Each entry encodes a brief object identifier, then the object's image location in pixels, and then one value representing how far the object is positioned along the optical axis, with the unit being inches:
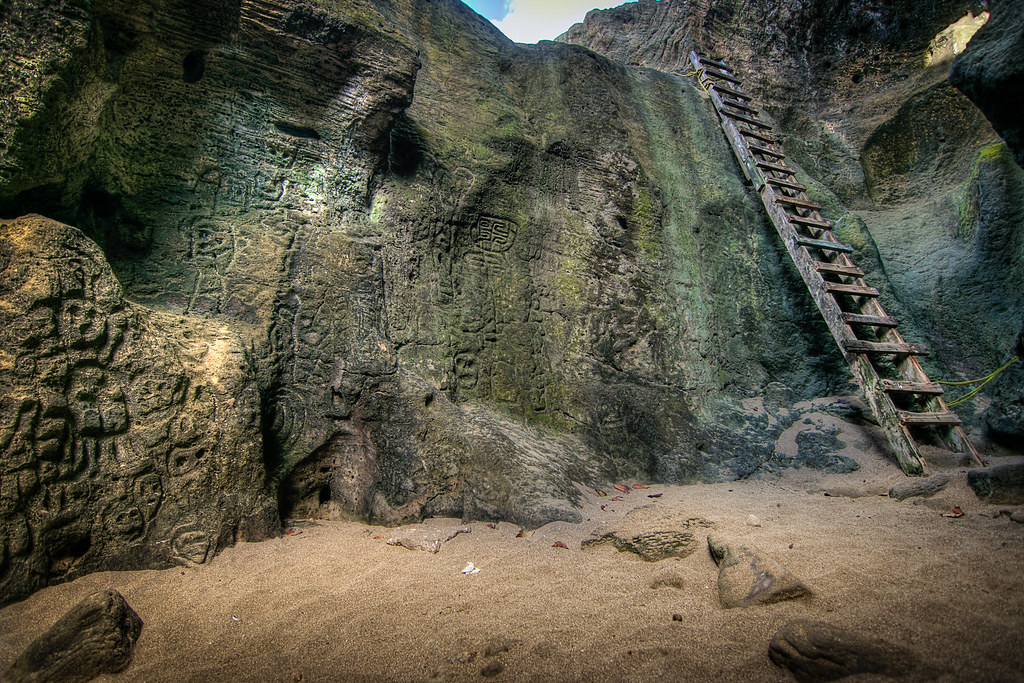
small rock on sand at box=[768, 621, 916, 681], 49.0
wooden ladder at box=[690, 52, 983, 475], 140.6
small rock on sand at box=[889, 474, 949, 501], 105.9
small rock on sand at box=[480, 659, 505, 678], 59.6
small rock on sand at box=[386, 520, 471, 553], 101.0
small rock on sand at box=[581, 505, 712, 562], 91.5
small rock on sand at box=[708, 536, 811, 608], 66.0
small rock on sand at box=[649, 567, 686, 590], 79.1
